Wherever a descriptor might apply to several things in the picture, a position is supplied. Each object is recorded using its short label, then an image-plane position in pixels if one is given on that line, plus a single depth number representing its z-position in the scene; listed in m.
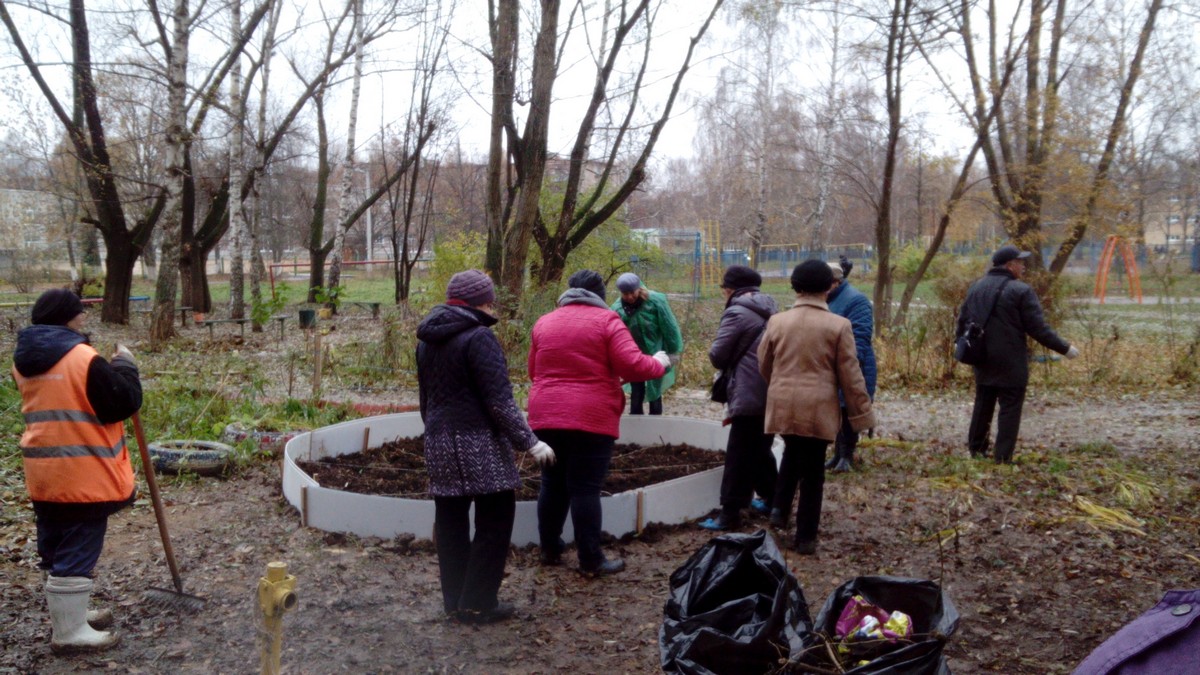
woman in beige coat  4.61
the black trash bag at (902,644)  2.67
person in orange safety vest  3.65
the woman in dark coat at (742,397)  5.16
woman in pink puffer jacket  4.46
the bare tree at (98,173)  15.24
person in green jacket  6.90
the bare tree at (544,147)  11.41
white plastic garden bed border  5.07
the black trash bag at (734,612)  2.92
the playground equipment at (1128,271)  24.06
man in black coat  6.30
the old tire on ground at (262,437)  7.14
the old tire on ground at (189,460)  6.57
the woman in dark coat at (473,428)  3.89
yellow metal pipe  2.84
